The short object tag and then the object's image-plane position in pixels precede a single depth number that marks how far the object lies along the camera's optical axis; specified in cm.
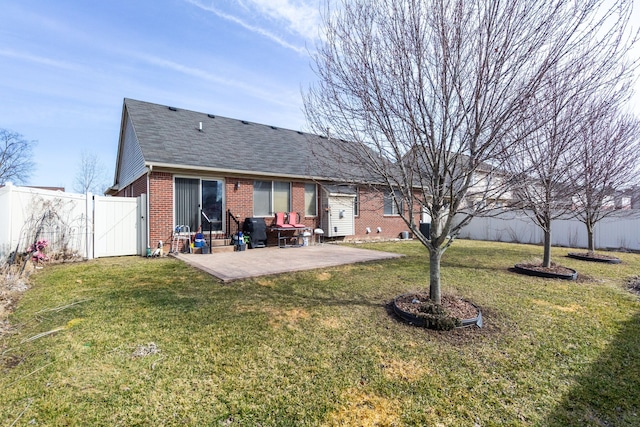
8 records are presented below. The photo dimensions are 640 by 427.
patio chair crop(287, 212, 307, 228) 1092
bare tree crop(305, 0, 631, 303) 308
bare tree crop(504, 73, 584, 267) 340
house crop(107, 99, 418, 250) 898
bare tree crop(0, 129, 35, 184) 2803
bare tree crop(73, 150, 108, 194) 3102
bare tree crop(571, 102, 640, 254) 662
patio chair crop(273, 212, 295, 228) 1062
